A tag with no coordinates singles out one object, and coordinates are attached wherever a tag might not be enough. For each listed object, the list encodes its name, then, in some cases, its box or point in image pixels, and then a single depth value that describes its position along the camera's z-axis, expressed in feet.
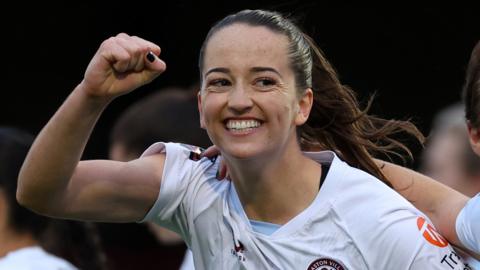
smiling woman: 24.90
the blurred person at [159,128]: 40.57
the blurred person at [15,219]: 32.48
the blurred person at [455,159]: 35.19
